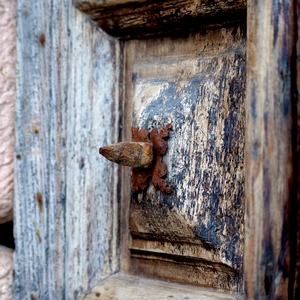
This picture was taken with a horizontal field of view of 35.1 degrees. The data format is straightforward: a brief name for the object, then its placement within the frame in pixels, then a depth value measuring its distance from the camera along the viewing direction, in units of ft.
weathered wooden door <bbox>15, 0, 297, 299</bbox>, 2.61
